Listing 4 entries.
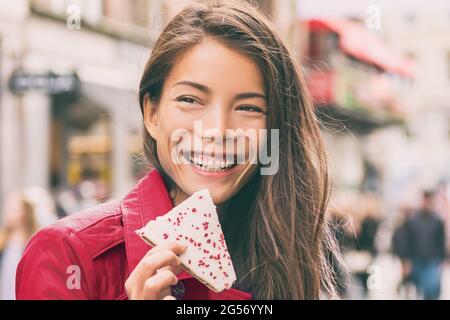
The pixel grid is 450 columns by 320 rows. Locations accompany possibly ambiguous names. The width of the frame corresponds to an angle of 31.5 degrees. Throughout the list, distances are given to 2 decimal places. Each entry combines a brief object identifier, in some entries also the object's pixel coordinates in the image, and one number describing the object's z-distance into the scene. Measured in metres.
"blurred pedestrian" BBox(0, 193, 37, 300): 3.06
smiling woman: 1.56
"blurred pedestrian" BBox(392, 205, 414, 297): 6.42
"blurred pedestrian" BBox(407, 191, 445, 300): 6.30
